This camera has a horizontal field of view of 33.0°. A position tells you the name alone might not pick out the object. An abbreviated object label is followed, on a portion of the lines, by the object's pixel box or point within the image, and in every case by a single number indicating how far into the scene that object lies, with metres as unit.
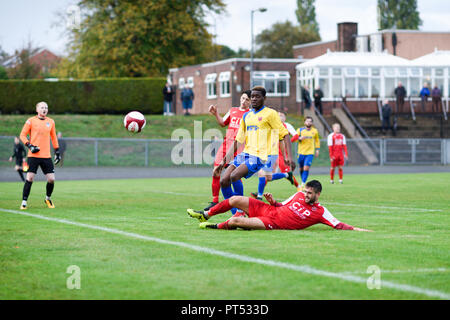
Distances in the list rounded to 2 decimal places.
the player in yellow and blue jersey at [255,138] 11.28
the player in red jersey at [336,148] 24.88
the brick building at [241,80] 54.34
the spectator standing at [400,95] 48.56
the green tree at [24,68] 69.25
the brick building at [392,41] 62.06
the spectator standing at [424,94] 49.91
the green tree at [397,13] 93.06
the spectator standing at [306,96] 47.72
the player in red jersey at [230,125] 12.90
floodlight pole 50.73
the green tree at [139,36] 61.16
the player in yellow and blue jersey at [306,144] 22.72
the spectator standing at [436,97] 49.53
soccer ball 14.97
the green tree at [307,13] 104.69
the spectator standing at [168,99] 47.38
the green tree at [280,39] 87.00
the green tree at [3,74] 74.77
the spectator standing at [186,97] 50.00
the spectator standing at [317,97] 46.53
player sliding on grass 10.09
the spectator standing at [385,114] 44.78
